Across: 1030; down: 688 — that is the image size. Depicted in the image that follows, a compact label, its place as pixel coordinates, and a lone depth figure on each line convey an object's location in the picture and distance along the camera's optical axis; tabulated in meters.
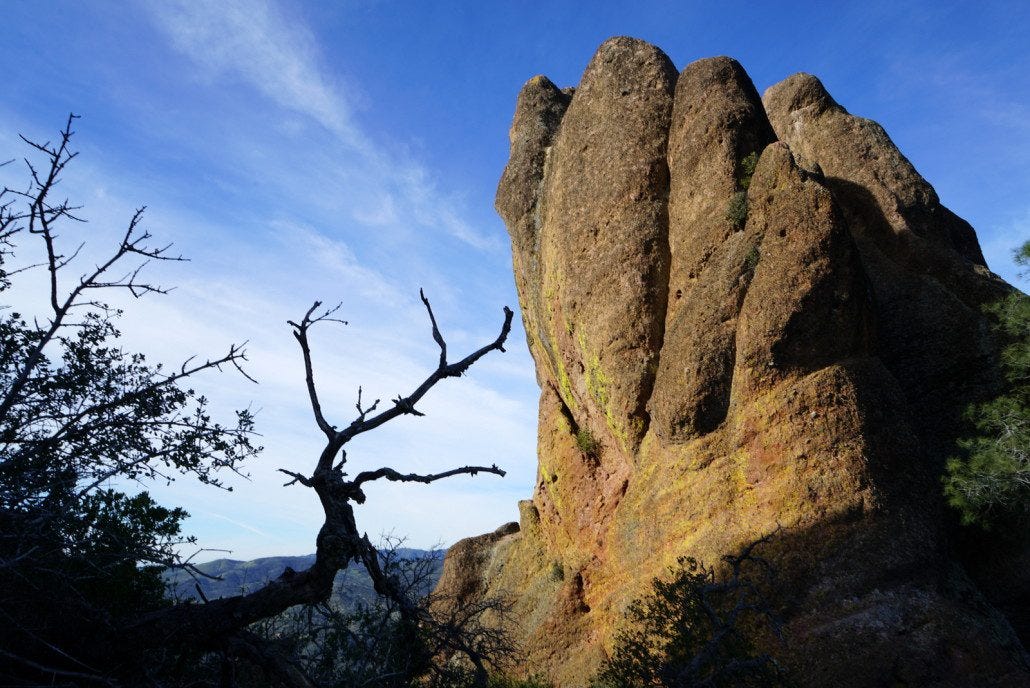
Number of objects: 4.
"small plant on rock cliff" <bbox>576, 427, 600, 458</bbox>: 22.55
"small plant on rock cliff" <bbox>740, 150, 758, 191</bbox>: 18.69
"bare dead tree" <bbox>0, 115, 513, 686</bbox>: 6.93
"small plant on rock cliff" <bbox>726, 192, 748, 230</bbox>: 18.14
